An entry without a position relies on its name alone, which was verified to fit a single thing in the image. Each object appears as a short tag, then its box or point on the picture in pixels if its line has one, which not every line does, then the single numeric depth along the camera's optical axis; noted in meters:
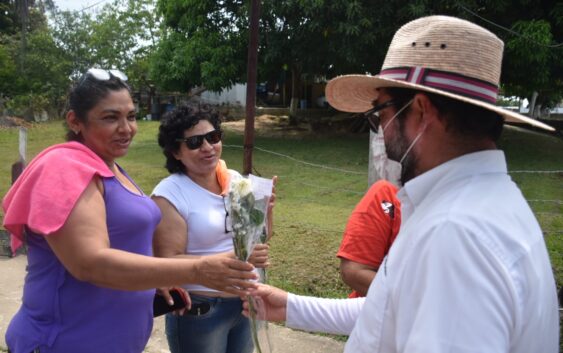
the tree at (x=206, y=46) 13.09
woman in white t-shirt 2.32
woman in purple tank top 1.57
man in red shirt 2.10
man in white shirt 0.97
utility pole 5.59
